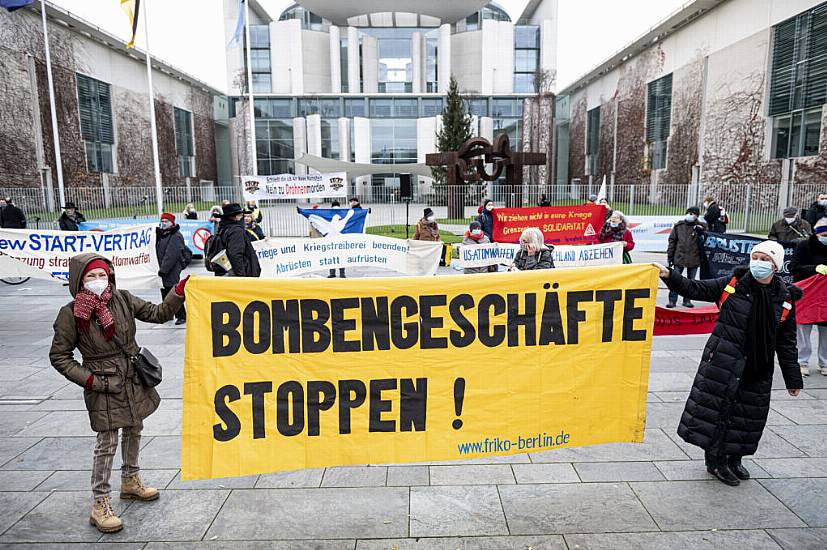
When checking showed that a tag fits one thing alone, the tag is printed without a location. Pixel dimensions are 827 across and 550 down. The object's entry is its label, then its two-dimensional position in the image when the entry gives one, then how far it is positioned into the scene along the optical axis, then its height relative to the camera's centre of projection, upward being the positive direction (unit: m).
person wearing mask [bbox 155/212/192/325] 9.30 -1.03
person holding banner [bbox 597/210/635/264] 10.80 -0.87
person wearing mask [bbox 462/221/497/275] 10.51 -0.92
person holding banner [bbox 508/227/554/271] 6.14 -0.71
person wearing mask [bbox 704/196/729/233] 13.42 -0.82
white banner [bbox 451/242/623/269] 10.20 -1.24
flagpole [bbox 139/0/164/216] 25.52 +2.09
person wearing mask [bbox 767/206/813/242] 10.23 -0.81
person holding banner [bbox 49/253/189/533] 3.61 -1.05
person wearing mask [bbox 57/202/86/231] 14.97 -0.79
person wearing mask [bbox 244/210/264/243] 10.35 -0.80
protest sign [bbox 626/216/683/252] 17.38 -1.45
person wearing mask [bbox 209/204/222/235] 9.75 -0.43
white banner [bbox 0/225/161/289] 9.22 -1.00
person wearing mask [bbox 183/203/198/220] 19.34 -0.85
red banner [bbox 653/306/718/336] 4.70 -1.12
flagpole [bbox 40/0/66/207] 25.08 +2.27
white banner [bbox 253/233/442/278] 9.90 -1.21
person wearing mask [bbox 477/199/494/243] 12.39 -0.80
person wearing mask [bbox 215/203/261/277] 8.32 -0.76
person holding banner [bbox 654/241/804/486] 4.18 -1.30
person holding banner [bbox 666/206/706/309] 10.38 -1.11
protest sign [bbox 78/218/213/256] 17.66 -1.35
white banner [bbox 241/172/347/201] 19.39 +0.02
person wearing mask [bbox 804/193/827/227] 11.99 -0.59
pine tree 41.50 +4.38
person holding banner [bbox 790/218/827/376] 6.60 -0.94
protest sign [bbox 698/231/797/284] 8.75 -1.07
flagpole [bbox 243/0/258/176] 27.04 +3.31
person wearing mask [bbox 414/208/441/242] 12.30 -0.91
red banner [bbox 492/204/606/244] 11.88 -0.76
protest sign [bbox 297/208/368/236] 14.57 -0.82
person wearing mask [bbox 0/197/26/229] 15.15 -0.74
